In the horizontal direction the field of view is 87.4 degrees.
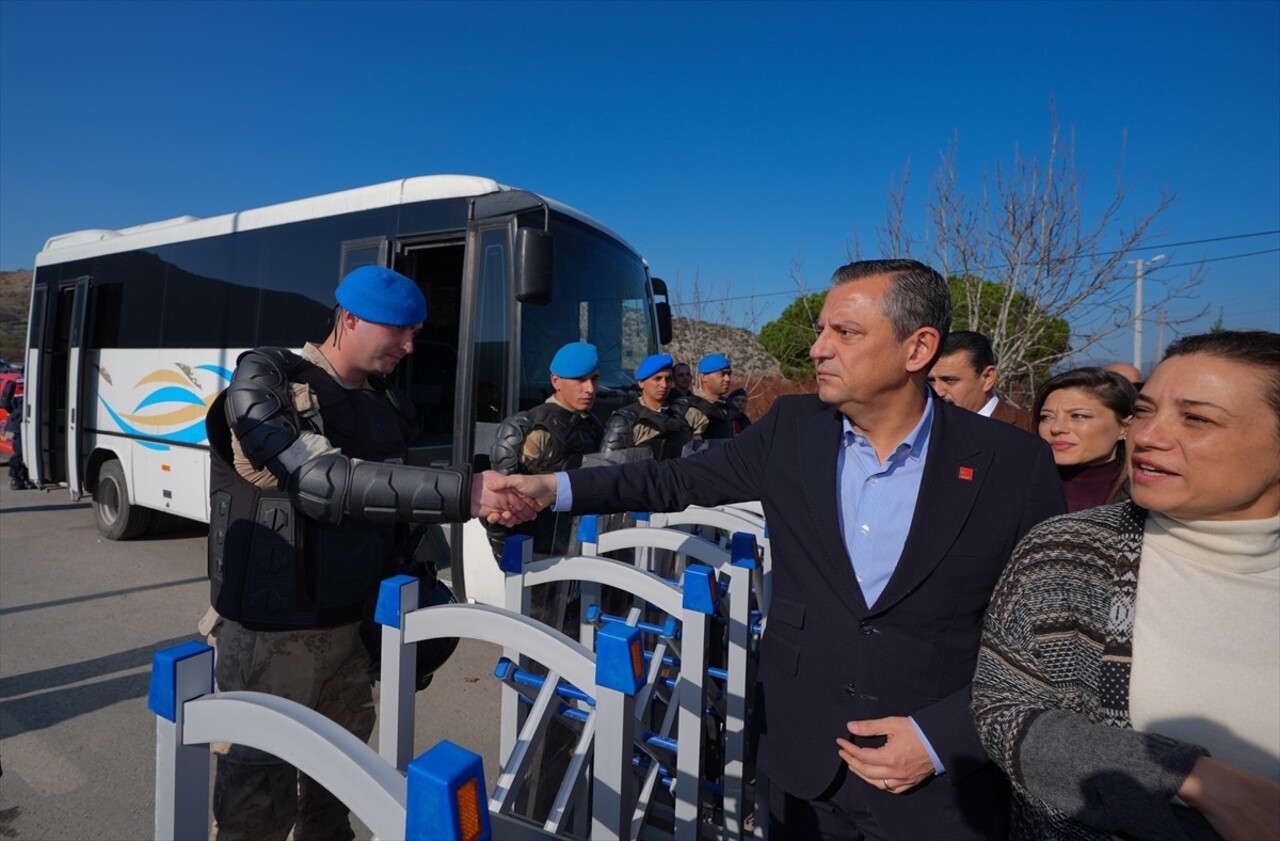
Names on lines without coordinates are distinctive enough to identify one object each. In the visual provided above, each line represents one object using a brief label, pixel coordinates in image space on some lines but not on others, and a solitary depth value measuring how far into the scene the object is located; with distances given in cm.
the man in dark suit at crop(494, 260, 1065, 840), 153
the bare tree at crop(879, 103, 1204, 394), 870
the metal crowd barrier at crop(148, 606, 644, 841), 75
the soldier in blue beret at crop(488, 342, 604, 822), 322
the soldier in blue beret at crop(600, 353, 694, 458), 447
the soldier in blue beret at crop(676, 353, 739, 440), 636
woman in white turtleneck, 100
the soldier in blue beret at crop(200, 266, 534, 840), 193
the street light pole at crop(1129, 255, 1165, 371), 875
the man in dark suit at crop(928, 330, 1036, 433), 321
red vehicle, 1106
